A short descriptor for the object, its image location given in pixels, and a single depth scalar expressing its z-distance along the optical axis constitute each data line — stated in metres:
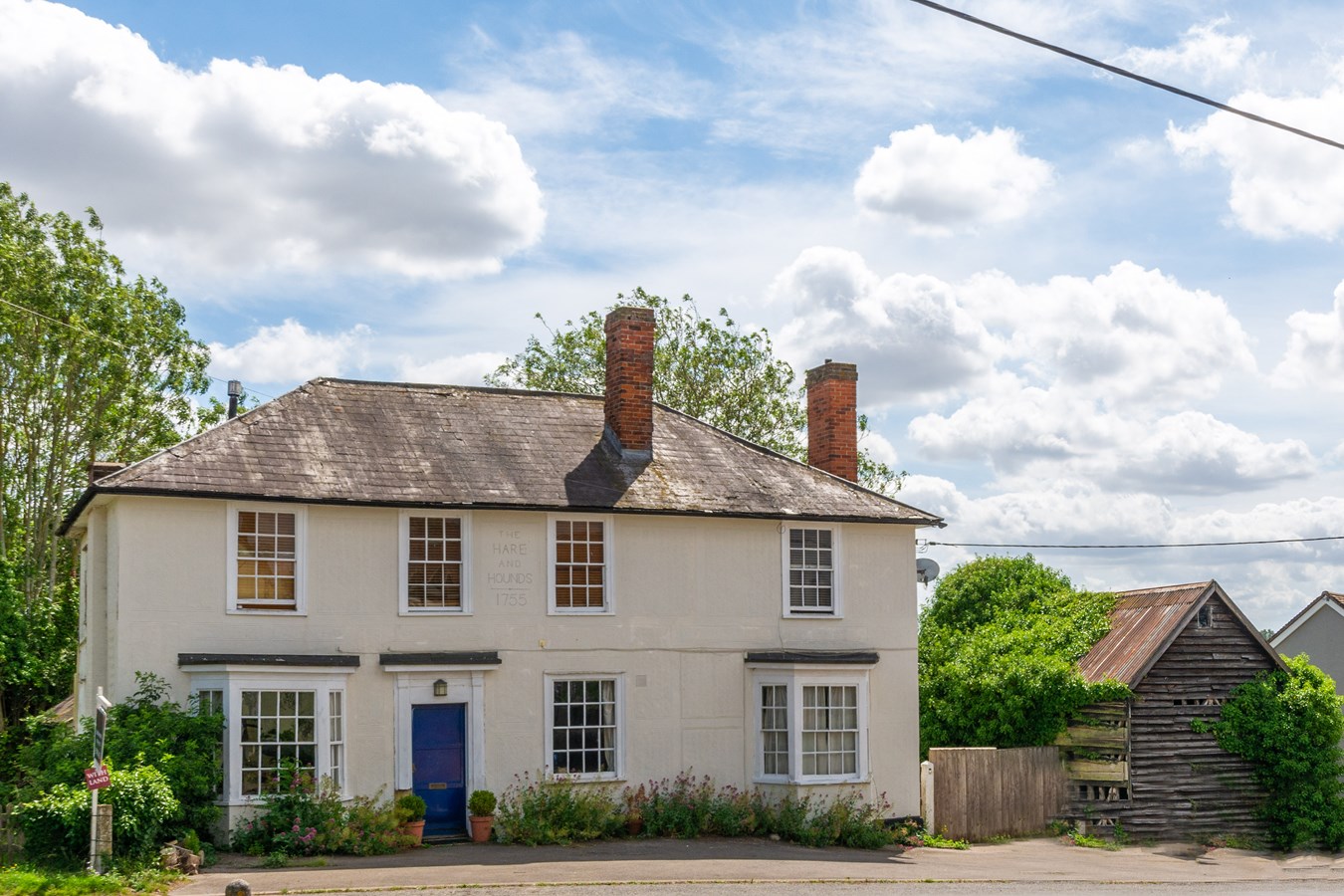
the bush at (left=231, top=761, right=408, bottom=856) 19.39
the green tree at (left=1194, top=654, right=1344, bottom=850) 26.64
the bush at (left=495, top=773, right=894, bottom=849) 21.52
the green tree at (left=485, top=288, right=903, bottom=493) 41.69
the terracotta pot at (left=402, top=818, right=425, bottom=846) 20.62
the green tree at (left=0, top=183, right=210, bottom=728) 34.03
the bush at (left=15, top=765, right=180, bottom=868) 17.30
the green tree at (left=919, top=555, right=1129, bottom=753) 26.86
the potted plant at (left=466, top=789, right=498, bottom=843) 21.16
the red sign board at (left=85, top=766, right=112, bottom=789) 16.61
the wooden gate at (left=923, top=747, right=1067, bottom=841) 25.11
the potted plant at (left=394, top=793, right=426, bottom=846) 20.62
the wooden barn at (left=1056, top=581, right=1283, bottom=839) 26.12
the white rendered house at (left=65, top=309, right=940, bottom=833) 20.34
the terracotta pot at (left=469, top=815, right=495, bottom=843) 21.23
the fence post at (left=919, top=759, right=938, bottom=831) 24.72
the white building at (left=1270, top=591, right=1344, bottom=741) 39.00
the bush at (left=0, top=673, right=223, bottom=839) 18.56
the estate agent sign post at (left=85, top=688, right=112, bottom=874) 16.39
